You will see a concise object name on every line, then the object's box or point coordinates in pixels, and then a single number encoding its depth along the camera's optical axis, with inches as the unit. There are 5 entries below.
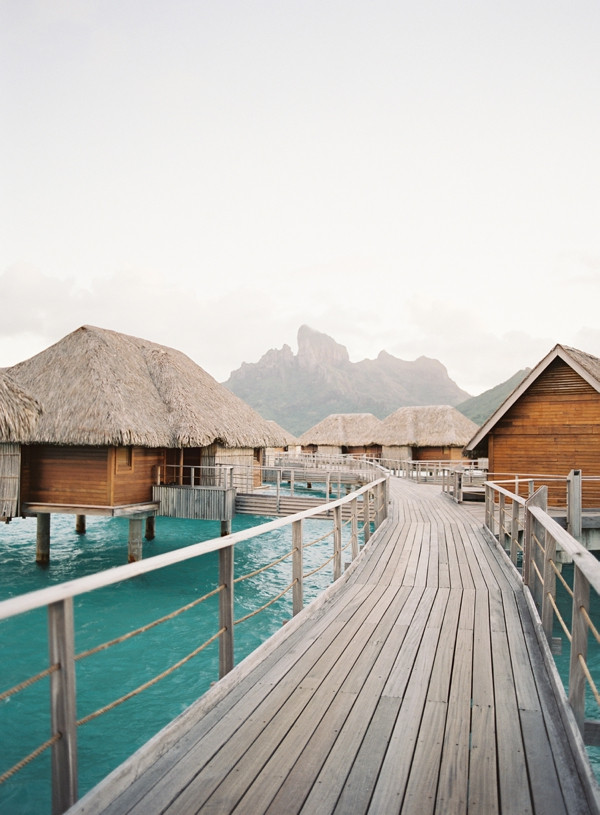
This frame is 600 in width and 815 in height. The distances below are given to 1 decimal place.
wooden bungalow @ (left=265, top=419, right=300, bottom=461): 889.4
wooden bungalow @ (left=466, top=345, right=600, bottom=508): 609.0
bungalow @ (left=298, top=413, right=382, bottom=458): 1721.2
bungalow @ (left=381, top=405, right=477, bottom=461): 1480.1
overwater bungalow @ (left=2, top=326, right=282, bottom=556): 585.9
